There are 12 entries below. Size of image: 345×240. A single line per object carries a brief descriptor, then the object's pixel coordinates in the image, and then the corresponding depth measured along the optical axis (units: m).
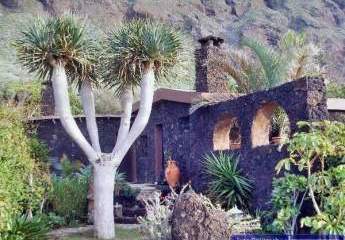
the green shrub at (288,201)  9.23
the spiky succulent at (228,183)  11.75
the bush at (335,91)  19.39
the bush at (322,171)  8.56
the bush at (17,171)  8.89
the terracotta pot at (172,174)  14.59
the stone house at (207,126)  10.50
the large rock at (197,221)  8.51
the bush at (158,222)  9.21
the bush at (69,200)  13.79
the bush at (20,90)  23.57
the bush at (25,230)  9.34
